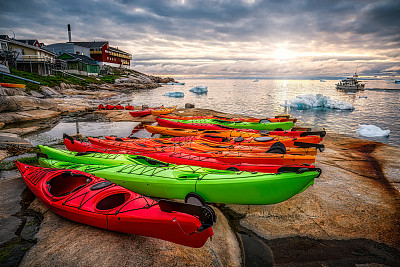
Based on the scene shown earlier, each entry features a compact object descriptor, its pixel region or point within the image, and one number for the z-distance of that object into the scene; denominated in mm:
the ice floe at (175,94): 36903
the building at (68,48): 52766
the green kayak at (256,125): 11141
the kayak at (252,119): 11714
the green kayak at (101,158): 5776
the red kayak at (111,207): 2990
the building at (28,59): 28094
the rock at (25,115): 12711
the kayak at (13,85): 16875
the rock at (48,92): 21206
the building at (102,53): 55562
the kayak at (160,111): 16094
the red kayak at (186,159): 5227
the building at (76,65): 40438
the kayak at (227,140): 7645
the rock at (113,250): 2920
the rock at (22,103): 13316
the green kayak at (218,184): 4059
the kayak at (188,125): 10984
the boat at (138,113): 15641
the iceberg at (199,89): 46816
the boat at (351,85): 54906
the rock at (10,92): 13922
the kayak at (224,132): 8769
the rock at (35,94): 19236
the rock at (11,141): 8012
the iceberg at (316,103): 24891
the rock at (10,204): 3558
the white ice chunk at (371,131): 13219
